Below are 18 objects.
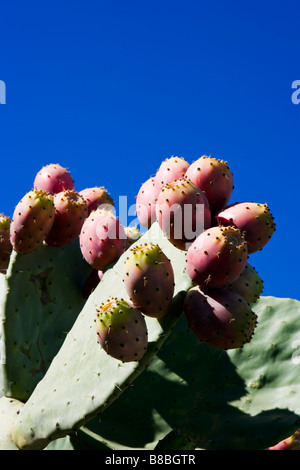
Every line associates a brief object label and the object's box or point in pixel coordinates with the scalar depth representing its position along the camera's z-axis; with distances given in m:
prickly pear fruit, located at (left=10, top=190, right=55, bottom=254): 1.99
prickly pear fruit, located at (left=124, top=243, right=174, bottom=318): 1.44
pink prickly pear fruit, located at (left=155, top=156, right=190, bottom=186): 1.73
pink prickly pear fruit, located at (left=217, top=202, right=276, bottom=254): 1.59
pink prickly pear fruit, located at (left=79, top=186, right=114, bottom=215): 2.28
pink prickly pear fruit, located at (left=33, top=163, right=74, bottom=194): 2.27
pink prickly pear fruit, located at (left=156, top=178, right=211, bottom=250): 1.52
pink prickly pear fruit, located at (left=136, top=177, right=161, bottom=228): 1.78
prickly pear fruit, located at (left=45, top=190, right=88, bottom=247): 2.12
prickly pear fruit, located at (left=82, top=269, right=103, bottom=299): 2.20
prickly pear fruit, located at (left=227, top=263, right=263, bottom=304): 1.62
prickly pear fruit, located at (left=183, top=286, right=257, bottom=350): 1.46
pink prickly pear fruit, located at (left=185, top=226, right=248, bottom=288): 1.45
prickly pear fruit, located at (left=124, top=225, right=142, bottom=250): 2.08
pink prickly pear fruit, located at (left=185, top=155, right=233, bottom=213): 1.63
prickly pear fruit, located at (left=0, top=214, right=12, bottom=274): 2.27
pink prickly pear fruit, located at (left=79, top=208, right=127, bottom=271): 1.87
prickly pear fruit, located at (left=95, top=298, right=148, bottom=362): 1.42
